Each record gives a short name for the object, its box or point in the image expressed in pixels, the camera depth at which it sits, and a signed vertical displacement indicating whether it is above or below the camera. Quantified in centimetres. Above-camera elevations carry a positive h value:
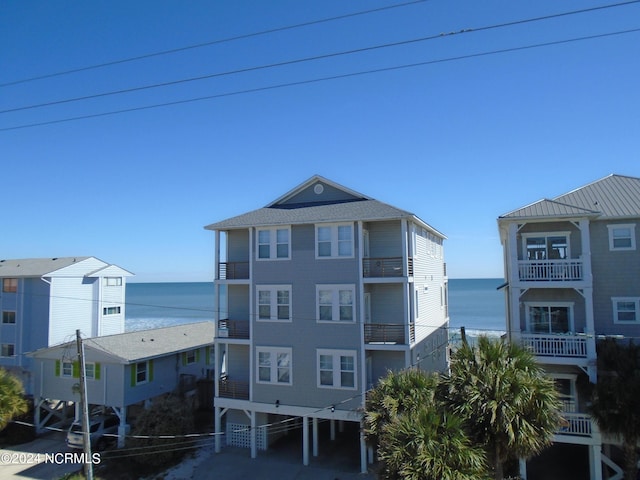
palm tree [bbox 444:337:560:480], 1171 -335
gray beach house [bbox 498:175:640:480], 1684 -20
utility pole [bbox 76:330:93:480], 1541 -498
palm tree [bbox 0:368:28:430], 2112 -554
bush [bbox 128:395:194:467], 2041 -703
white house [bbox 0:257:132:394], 2966 -166
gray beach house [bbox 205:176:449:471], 1958 -136
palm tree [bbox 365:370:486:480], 1076 -414
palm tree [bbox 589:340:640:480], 1405 -394
